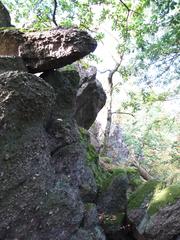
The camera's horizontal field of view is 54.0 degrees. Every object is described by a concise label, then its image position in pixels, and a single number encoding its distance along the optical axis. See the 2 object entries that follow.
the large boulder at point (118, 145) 13.17
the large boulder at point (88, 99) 6.82
